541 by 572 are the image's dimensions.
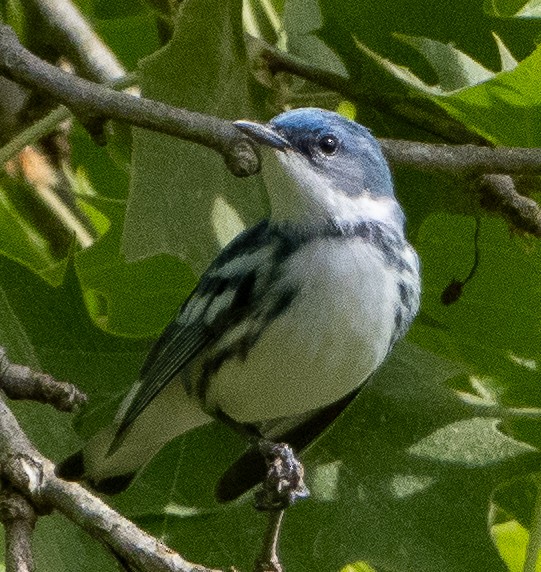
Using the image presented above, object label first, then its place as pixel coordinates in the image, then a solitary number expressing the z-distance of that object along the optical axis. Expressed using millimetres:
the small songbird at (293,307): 2359
